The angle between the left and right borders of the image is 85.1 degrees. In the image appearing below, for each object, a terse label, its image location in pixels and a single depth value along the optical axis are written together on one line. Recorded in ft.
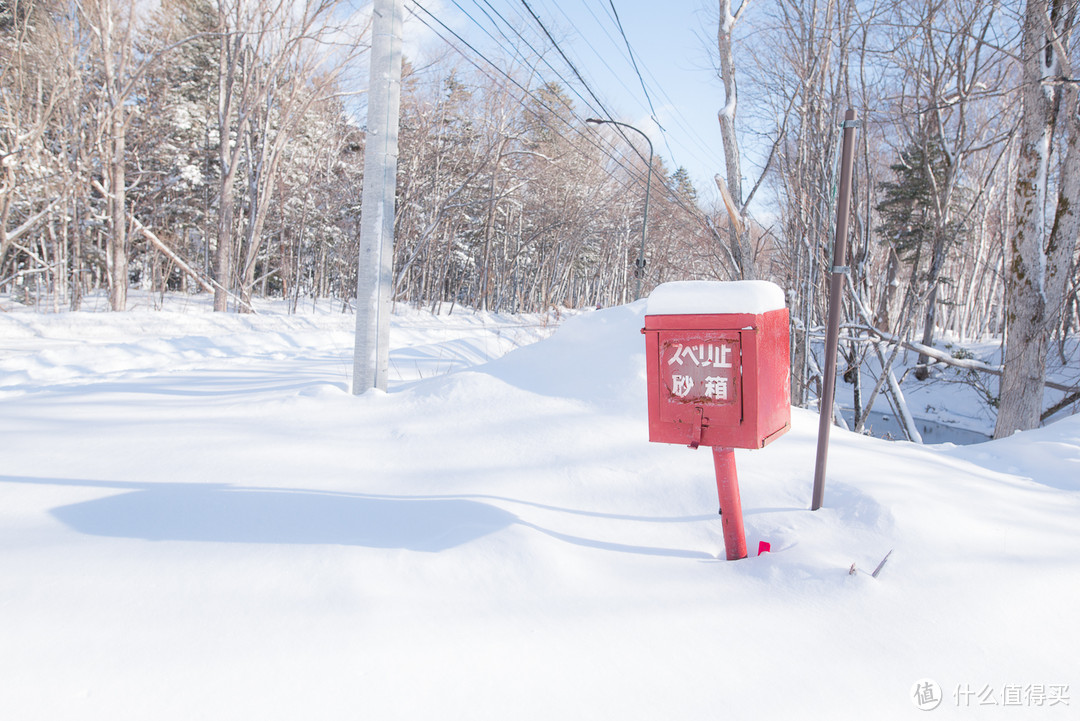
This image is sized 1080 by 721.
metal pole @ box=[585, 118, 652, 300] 75.90
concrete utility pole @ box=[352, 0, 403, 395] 15.30
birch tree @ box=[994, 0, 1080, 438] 22.65
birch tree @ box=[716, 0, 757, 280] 30.17
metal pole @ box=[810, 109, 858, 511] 8.32
